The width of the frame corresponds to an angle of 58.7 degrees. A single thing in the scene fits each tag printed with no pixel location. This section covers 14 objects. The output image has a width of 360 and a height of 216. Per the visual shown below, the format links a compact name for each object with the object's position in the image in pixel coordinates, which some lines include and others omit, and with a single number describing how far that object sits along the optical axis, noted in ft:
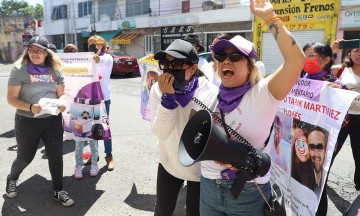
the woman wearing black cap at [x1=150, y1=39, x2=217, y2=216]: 6.93
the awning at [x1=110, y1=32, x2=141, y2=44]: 90.65
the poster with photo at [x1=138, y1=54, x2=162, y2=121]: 15.92
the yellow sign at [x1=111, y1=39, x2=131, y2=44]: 90.86
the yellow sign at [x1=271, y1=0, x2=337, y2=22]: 50.98
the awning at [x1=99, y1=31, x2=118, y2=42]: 99.57
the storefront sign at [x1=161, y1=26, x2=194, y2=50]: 71.80
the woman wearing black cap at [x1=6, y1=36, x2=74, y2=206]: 11.51
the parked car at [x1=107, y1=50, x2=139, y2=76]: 58.85
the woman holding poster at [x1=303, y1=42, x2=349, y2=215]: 10.82
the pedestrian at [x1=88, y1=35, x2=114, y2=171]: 15.87
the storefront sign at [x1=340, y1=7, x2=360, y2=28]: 49.21
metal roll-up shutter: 55.93
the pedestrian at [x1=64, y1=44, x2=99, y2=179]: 14.60
